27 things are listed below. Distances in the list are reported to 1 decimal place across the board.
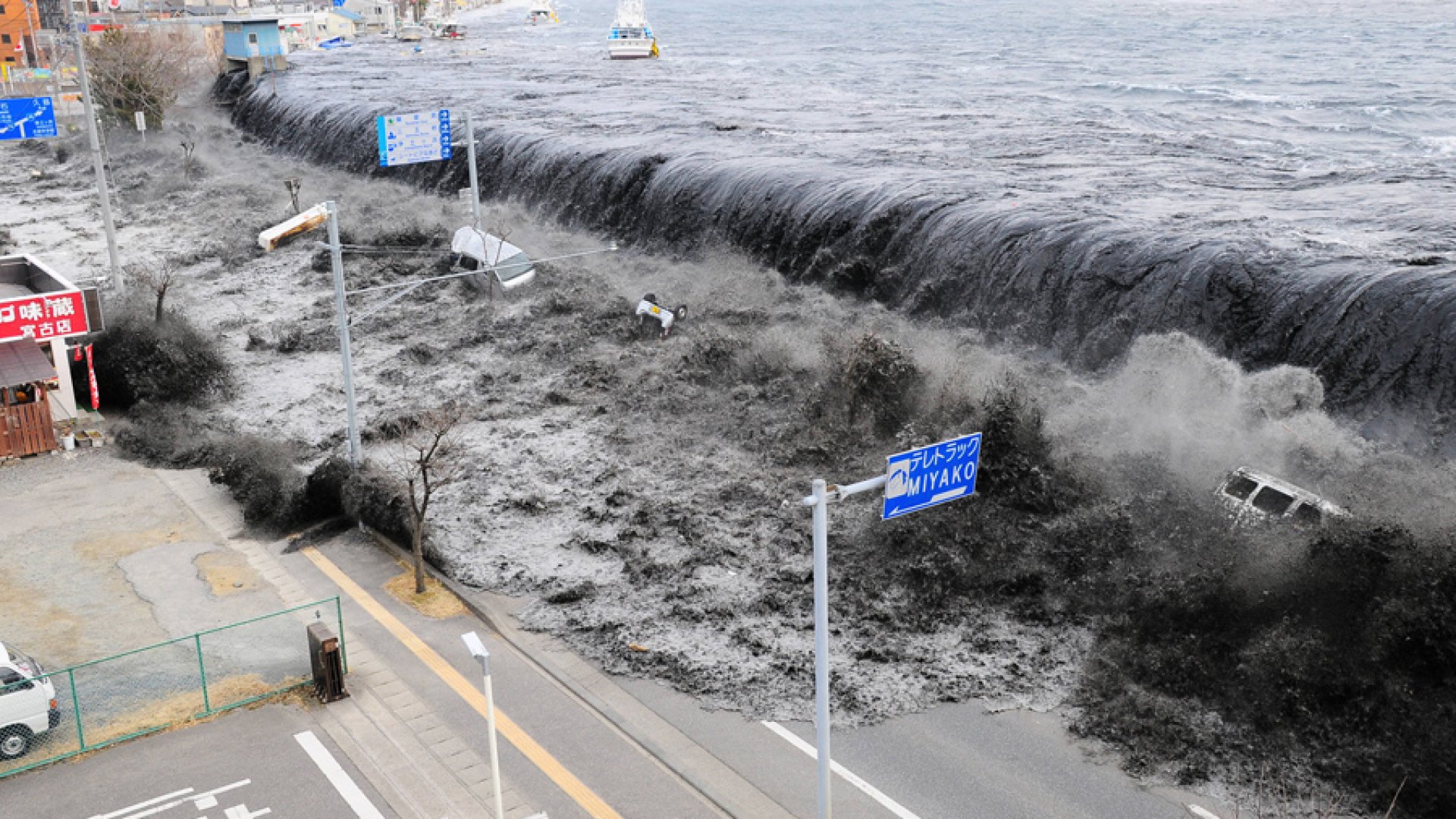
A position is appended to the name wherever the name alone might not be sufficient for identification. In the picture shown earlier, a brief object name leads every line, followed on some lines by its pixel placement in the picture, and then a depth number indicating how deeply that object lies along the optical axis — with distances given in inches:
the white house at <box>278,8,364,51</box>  5073.8
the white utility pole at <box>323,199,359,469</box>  941.8
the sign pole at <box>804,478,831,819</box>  516.4
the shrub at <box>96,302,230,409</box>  1277.1
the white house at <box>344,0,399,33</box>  6240.2
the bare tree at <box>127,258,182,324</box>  1449.4
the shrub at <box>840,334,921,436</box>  1121.4
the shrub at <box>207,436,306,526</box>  997.8
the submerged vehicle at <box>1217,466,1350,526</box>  816.9
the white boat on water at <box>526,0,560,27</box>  7032.5
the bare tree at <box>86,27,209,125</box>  2874.0
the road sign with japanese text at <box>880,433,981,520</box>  490.9
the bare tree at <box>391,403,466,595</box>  871.1
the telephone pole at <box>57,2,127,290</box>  1343.5
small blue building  3312.0
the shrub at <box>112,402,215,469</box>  1139.3
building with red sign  1111.6
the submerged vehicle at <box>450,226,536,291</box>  1626.5
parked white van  643.5
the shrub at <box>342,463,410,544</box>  966.4
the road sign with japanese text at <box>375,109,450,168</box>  1488.7
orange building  3636.1
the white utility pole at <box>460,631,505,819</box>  528.1
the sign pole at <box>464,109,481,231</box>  1549.0
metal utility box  711.7
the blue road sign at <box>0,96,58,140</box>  1290.6
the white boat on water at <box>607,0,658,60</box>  4119.1
